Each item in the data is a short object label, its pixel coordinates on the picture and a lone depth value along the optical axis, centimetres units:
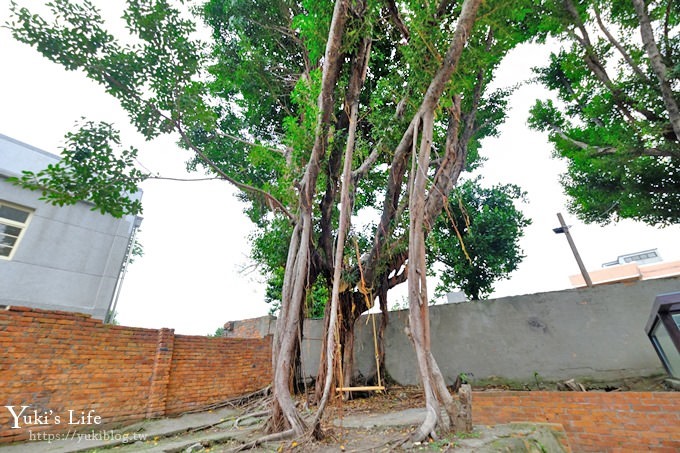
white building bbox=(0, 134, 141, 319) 516
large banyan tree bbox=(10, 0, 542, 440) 252
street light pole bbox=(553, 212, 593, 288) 644
